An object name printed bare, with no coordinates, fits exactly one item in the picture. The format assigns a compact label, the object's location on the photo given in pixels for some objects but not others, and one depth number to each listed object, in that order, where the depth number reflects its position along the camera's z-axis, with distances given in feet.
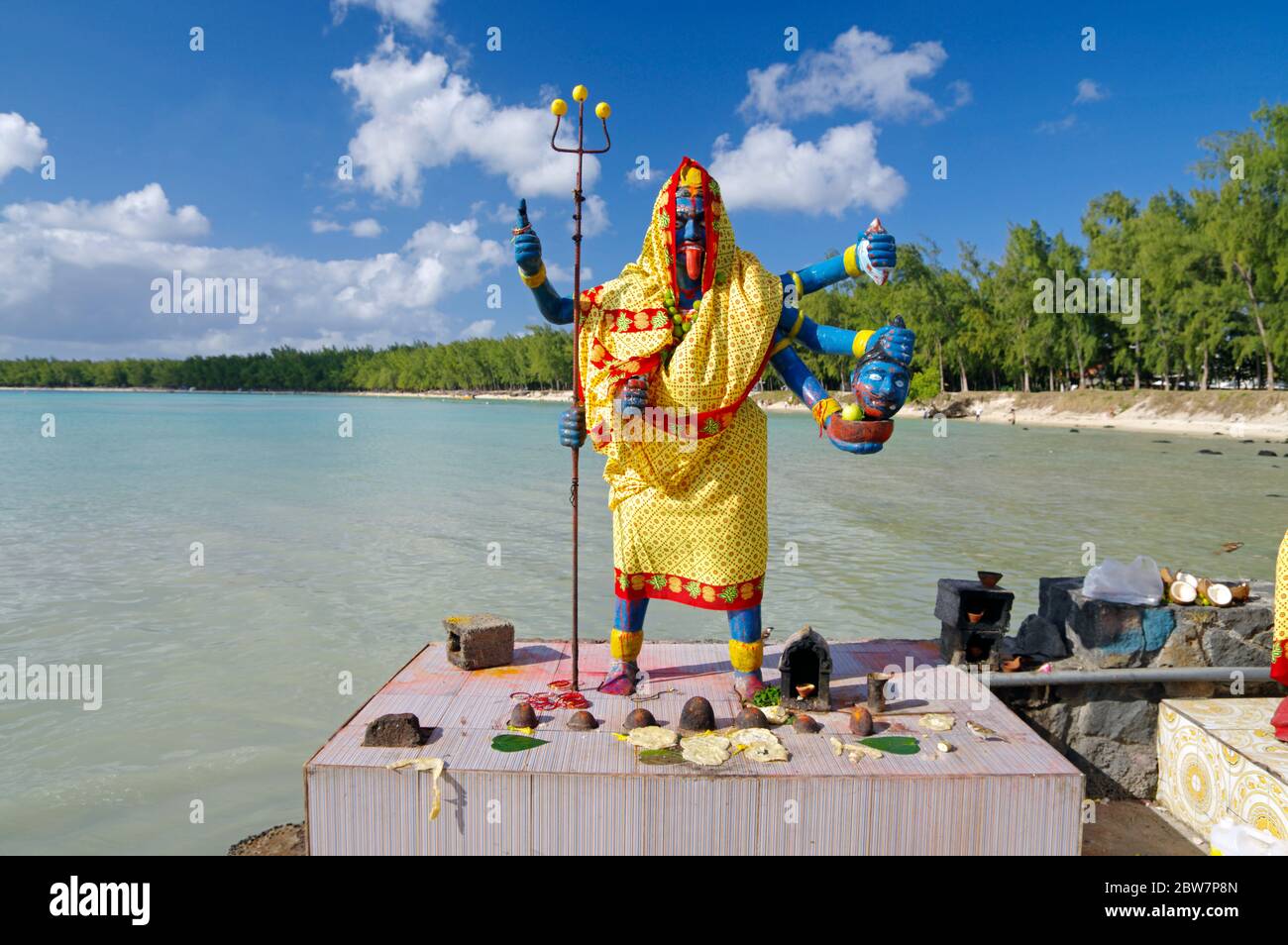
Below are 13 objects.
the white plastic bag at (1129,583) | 14.92
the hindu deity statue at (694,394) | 13.60
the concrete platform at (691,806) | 10.61
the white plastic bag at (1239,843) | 8.86
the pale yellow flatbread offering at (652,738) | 11.63
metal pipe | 14.06
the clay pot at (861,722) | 12.26
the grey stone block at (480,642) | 15.52
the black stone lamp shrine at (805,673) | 13.56
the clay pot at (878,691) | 13.41
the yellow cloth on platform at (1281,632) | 11.39
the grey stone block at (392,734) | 11.45
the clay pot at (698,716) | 12.37
